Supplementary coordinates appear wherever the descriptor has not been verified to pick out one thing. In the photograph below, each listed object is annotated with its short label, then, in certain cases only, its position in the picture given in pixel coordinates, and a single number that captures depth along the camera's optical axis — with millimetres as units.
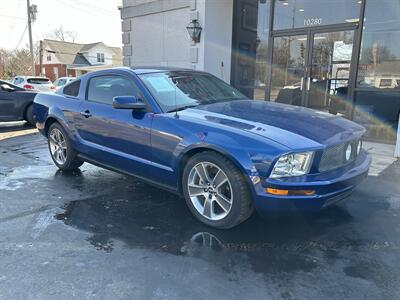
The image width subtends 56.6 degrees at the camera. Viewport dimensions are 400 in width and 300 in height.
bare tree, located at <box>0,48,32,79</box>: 41750
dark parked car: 10203
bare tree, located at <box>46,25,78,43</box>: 69000
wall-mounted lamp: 9492
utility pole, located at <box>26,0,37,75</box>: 30020
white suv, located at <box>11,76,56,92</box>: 17953
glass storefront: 7500
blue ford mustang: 3061
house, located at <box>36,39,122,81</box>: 50719
